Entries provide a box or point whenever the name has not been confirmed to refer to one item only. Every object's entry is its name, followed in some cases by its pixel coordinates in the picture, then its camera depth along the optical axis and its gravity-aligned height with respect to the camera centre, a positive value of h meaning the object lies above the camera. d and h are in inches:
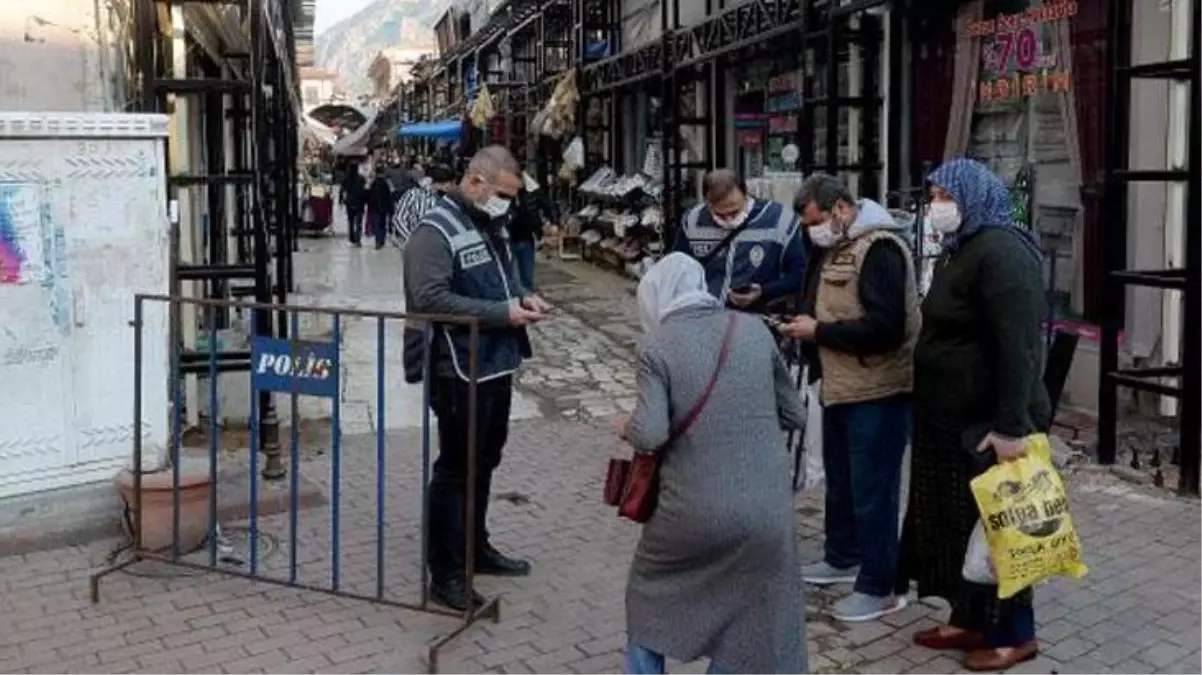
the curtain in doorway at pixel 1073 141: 339.6 +21.6
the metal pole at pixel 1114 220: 267.7 +0.3
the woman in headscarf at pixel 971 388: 158.7 -21.5
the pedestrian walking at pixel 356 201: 1040.4 +20.1
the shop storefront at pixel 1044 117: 335.9 +30.6
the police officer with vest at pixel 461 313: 192.7 -14.6
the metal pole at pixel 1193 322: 251.6 -20.5
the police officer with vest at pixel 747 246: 234.7 -4.2
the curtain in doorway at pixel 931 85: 407.8 +45.5
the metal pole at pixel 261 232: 275.1 -1.5
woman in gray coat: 134.0 -28.9
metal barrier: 186.1 -33.0
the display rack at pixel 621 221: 692.1 +1.7
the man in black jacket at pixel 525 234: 437.7 -3.6
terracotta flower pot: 221.0 -49.4
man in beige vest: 182.5 -19.1
